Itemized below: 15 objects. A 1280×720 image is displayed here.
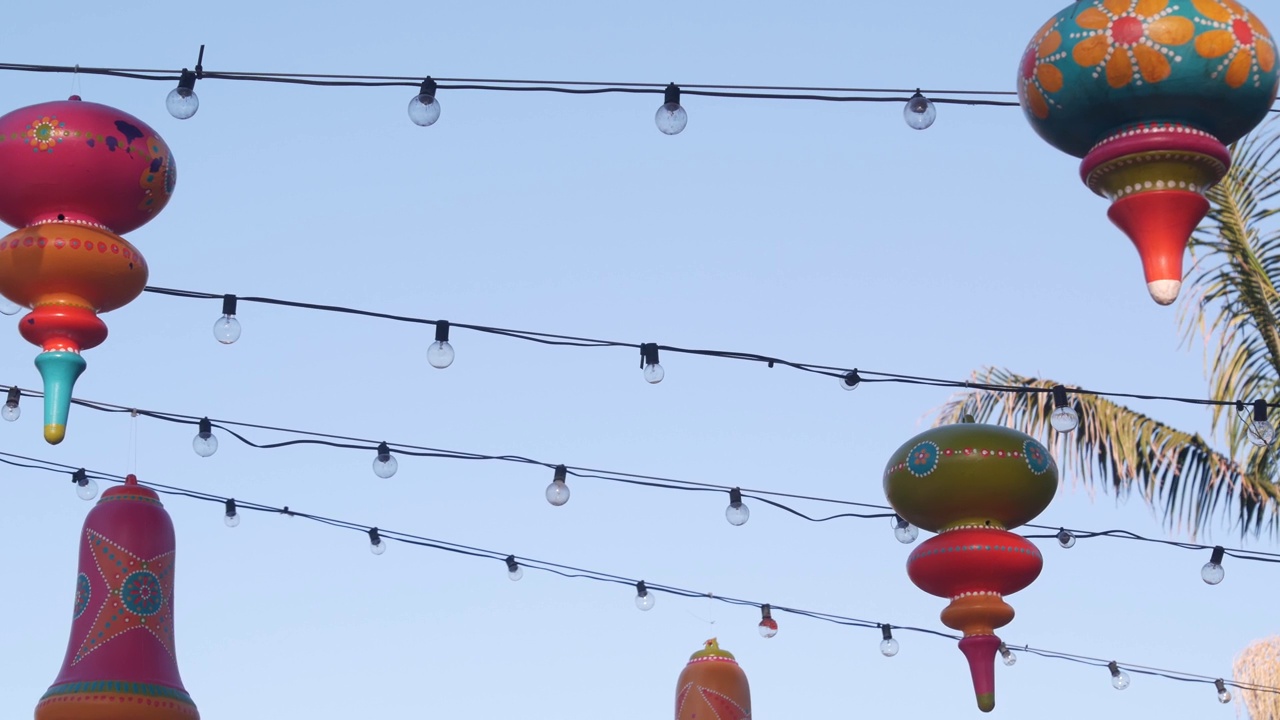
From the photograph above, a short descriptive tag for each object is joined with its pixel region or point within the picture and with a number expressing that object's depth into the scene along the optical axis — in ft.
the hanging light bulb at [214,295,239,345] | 26.27
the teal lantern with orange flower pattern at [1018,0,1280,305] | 20.99
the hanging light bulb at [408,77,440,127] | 24.94
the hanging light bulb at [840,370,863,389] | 30.01
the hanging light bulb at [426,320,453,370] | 27.22
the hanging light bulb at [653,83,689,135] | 24.90
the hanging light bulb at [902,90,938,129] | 25.52
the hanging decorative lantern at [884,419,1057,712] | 28.19
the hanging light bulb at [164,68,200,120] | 24.64
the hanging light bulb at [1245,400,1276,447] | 28.35
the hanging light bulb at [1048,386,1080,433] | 27.45
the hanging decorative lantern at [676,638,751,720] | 32.48
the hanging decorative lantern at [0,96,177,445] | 23.08
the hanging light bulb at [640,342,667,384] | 28.85
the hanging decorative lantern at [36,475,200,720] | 25.67
